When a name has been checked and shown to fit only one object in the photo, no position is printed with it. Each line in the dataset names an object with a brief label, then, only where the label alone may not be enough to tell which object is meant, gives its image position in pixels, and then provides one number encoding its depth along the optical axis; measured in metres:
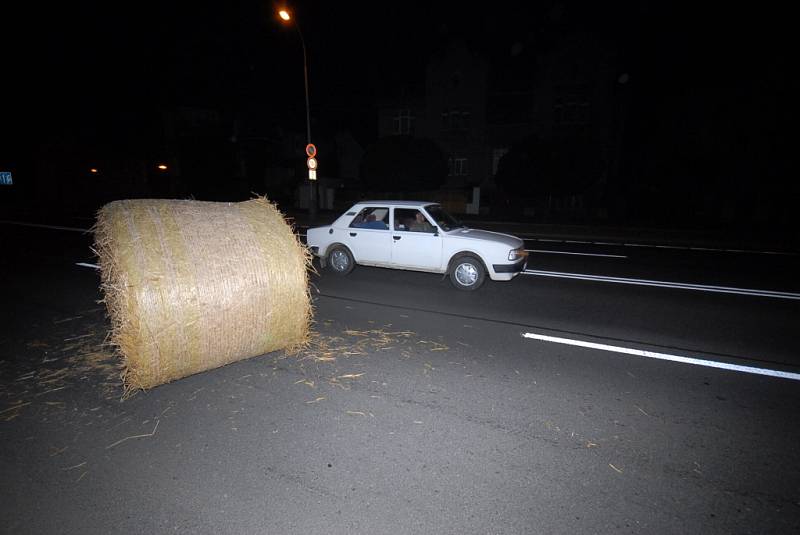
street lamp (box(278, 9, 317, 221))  16.28
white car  8.11
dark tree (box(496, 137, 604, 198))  24.45
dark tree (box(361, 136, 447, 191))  27.81
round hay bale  3.86
